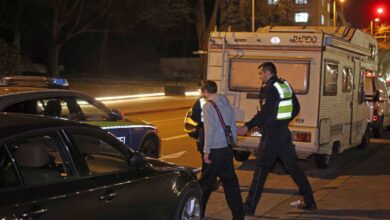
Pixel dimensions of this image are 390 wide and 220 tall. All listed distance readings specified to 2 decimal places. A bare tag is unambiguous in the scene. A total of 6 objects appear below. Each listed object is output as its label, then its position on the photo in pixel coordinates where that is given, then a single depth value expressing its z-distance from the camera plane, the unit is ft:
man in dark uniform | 26.11
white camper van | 38.17
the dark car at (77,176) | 14.37
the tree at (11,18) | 142.51
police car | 26.58
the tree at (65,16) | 149.32
